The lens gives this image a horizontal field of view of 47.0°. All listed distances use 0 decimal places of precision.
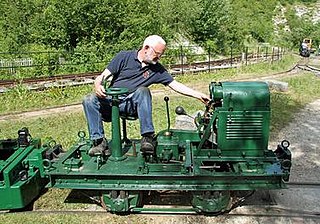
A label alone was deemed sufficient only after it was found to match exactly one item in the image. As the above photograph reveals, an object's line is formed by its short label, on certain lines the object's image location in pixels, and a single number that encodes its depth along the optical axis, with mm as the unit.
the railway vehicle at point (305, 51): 32344
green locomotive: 3805
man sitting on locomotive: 3936
